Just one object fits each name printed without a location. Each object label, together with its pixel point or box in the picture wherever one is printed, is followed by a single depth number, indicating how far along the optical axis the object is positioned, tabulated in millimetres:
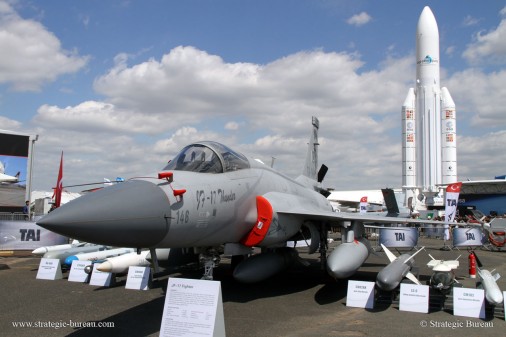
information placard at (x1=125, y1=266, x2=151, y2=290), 8863
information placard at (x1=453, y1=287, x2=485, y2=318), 6652
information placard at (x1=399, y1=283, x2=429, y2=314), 7035
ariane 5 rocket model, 52375
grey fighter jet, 4793
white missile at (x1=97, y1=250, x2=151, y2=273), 9500
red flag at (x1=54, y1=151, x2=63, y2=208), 13984
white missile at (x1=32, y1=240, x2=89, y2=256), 12391
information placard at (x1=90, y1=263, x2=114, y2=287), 9352
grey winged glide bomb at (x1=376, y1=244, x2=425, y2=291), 7500
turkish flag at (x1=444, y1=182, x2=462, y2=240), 24000
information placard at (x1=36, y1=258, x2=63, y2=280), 10320
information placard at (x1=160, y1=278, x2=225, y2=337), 4352
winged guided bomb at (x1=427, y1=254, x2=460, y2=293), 7457
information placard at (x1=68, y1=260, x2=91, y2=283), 9883
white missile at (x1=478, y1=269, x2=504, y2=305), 6572
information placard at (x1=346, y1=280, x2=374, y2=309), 7402
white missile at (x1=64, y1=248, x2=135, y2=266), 11312
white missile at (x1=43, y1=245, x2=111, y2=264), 11453
